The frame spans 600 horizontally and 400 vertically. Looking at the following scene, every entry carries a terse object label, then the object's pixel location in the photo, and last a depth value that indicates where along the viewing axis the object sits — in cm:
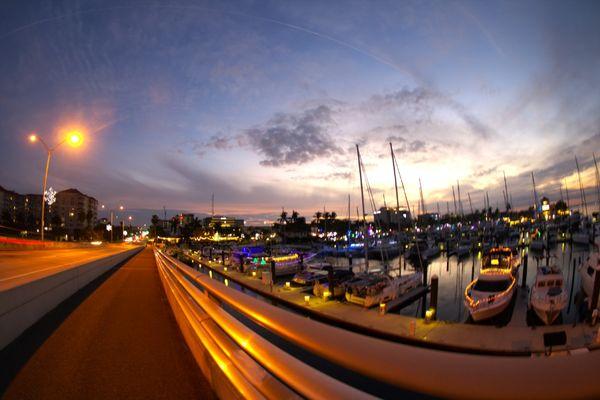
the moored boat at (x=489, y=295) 2256
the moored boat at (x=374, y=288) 2555
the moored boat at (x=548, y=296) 2122
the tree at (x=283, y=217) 18038
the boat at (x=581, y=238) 7794
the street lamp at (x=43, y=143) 1986
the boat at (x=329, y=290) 2827
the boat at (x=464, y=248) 7166
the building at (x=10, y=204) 12571
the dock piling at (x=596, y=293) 2236
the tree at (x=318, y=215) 19252
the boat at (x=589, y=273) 2767
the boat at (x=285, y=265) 4915
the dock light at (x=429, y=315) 2072
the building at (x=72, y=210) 16600
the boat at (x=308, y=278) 3434
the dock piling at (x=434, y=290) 2305
